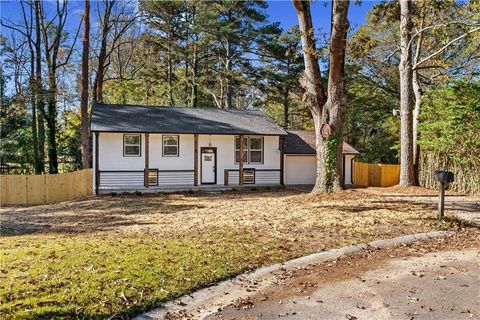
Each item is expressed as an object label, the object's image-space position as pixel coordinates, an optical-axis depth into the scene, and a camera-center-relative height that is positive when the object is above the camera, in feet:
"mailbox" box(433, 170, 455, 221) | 27.55 -1.66
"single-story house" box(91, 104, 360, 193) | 57.62 +1.16
